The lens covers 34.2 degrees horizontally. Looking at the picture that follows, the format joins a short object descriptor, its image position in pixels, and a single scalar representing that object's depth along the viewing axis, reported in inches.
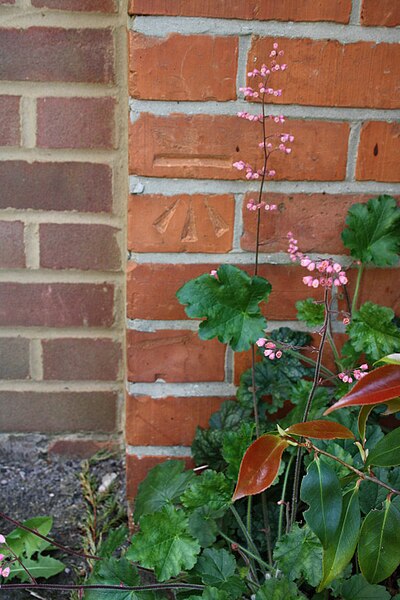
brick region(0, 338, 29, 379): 49.1
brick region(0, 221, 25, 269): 46.5
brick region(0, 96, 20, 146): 44.1
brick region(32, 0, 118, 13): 42.4
